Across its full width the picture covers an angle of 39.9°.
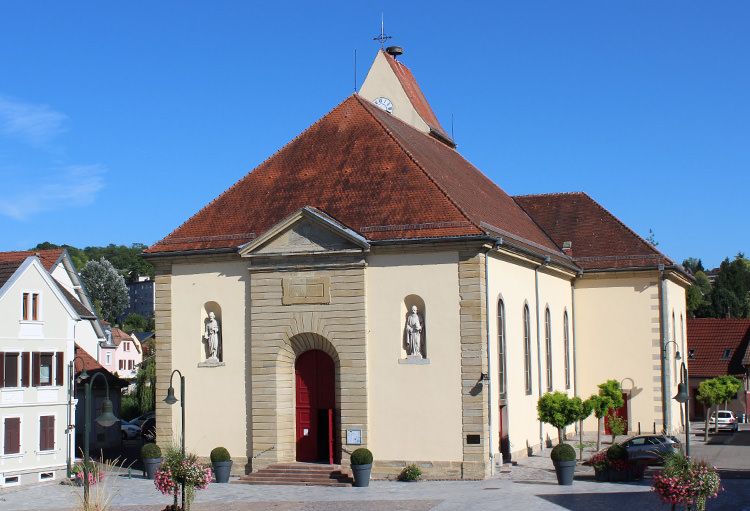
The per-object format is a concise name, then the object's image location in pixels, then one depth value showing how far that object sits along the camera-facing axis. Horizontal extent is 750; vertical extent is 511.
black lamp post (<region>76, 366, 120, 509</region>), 23.89
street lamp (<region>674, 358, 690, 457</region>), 32.19
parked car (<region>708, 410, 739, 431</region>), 56.75
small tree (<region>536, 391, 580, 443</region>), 35.59
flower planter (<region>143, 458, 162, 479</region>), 36.19
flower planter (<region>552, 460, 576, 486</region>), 31.30
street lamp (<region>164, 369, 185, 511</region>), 32.12
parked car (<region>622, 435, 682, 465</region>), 35.51
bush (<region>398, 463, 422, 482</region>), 33.01
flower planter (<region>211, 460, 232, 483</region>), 34.44
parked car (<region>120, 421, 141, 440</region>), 57.00
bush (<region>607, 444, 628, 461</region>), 32.03
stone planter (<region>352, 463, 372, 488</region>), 32.25
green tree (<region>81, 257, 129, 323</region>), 137.62
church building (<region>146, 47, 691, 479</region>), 33.69
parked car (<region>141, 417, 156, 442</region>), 51.78
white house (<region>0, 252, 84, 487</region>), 37.19
